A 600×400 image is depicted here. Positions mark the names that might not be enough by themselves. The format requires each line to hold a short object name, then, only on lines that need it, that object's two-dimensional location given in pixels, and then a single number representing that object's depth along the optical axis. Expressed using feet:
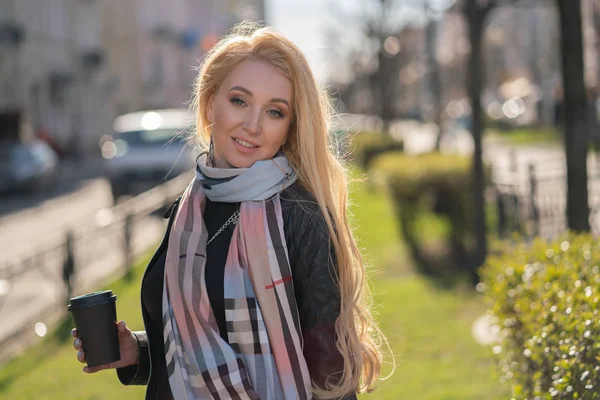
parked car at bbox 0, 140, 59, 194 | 78.69
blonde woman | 7.90
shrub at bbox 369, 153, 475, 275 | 37.73
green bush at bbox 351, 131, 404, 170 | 81.20
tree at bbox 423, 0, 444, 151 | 73.76
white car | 65.57
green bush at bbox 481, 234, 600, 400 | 9.84
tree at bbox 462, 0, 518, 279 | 33.14
